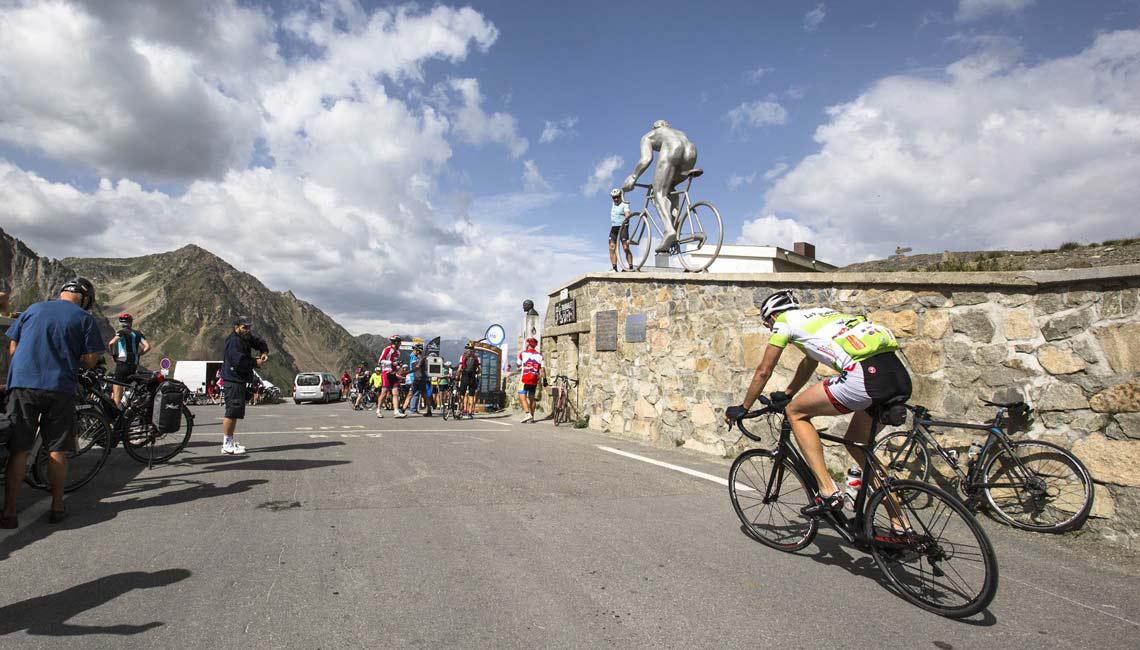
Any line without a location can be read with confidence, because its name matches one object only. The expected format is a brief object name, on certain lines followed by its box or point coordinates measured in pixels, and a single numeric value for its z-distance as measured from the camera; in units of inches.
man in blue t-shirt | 173.0
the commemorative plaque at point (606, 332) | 474.3
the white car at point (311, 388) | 1323.8
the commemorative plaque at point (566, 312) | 559.2
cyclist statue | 466.0
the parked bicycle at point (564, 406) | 531.0
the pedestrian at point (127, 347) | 353.7
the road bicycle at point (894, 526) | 126.5
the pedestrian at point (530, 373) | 586.2
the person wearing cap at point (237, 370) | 305.4
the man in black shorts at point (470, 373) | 601.0
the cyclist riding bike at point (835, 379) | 149.9
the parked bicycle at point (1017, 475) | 188.9
